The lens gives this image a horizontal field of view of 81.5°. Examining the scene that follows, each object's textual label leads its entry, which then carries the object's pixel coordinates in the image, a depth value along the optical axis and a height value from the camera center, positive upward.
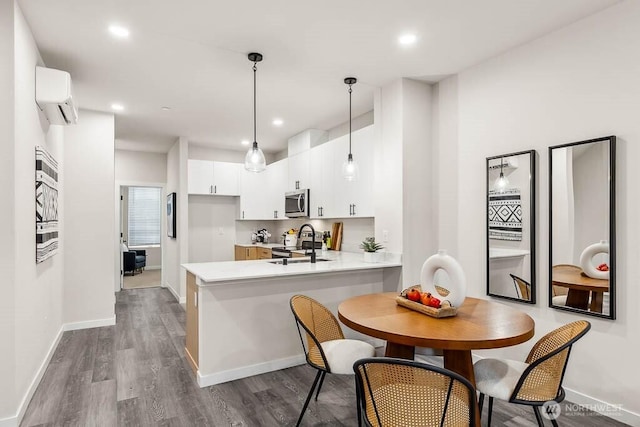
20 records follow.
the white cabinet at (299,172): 5.53 +0.65
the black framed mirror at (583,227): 2.42 -0.10
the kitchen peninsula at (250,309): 2.96 -0.81
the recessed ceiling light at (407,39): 2.85 +1.36
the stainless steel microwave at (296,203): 5.50 +0.15
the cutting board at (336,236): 5.41 -0.34
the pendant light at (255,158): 3.17 +0.47
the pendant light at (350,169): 3.61 +0.43
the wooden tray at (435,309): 2.07 -0.55
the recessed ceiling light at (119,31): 2.71 +1.36
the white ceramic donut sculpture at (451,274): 2.09 -0.35
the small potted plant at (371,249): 3.74 -0.37
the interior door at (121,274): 6.91 -1.13
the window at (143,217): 9.94 -0.10
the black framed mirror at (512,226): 2.88 -0.11
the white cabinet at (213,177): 6.35 +0.64
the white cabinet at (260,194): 6.63 +0.34
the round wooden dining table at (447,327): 1.74 -0.59
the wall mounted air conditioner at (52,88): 2.87 +0.98
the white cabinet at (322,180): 4.92 +0.45
